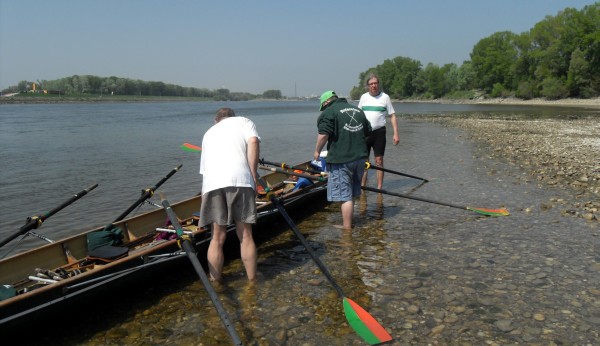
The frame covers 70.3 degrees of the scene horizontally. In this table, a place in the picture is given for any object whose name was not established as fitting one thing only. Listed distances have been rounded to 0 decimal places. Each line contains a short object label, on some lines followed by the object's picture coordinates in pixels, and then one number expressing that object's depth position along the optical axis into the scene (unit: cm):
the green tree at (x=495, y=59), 10025
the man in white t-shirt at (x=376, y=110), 901
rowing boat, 416
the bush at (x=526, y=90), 8575
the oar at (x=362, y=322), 428
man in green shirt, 670
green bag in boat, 605
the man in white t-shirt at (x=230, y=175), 500
